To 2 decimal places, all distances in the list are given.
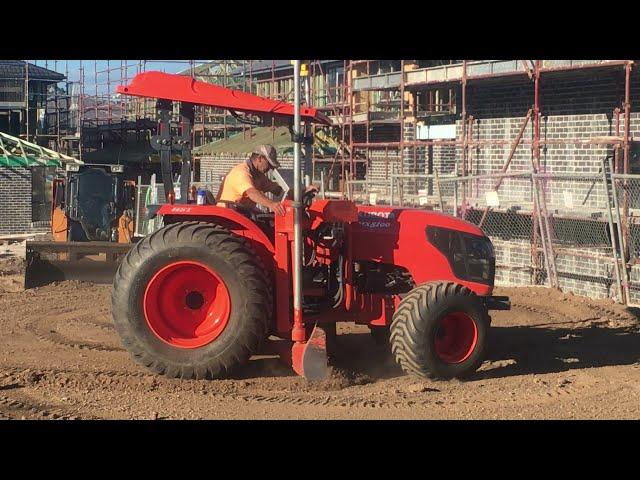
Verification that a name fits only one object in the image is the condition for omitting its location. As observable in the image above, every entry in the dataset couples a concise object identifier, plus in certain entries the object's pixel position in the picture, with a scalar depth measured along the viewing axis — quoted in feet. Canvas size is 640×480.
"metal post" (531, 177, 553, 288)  48.77
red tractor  25.86
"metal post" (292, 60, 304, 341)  24.40
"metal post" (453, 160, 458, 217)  50.86
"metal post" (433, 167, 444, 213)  52.62
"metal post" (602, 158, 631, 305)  43.84
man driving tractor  27.58
